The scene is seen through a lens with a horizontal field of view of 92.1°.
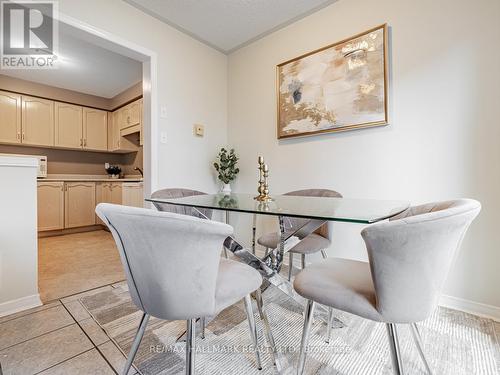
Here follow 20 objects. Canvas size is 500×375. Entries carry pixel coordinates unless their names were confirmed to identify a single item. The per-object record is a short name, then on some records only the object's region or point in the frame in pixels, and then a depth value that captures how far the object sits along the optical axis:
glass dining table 0.98
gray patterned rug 1.14
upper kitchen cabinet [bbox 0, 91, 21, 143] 3.67
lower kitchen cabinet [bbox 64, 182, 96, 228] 4.05
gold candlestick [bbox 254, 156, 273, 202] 1.67
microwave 4.06
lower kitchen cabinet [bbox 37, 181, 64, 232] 3.77
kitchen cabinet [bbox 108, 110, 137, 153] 4.52
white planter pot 2.96
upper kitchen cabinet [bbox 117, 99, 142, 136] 4.03
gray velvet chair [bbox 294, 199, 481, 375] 0.70
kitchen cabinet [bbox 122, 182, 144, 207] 3.80
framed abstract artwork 1.94
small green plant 2.95
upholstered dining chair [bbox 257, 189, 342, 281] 1.68
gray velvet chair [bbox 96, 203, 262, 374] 0.72
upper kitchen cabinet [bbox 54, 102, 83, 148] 4.16
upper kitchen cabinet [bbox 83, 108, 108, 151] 4.48
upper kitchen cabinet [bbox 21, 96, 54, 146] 3.85
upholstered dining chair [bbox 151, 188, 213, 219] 1.63
